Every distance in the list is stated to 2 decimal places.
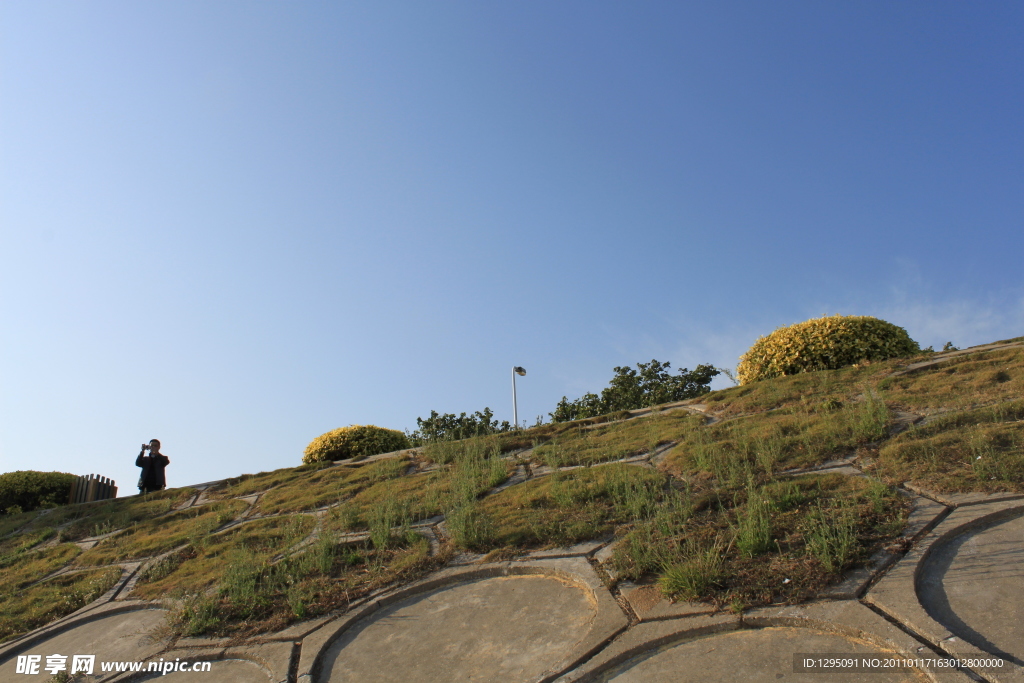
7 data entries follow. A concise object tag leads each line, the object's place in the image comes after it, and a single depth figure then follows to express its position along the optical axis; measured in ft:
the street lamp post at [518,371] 50.69
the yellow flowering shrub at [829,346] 25.81
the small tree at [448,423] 44.93
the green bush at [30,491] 34.78
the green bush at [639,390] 48.44
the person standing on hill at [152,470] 33.17
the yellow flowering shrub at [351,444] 33.68
